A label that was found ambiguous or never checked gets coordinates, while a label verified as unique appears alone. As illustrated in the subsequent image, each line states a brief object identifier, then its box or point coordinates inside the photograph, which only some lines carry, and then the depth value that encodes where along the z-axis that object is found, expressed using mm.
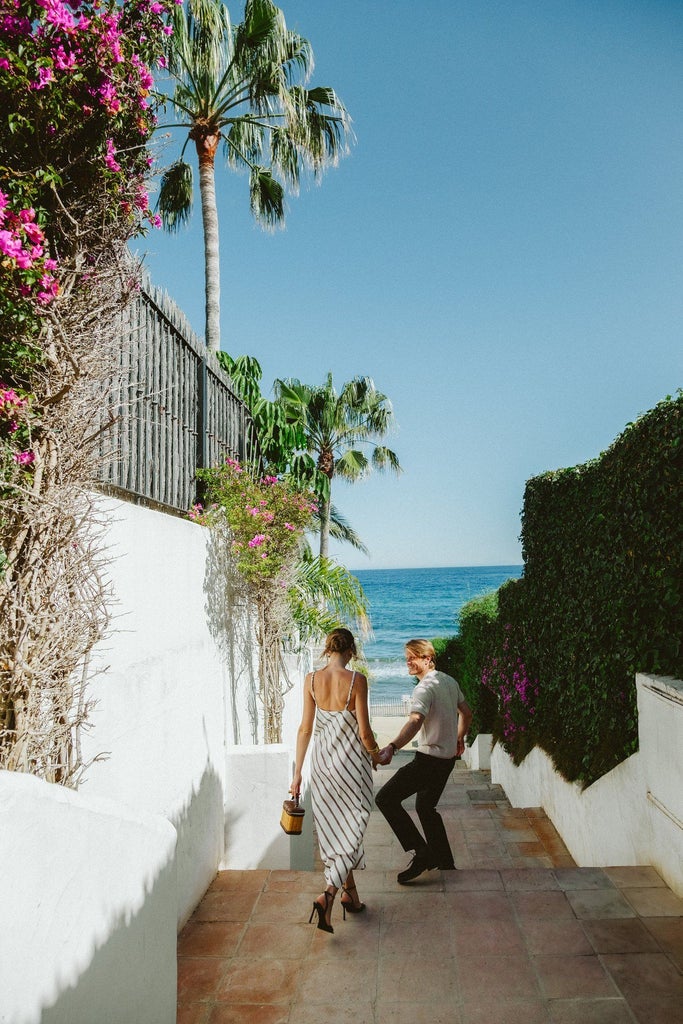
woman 4277
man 4984
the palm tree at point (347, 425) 26469
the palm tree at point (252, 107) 12789
